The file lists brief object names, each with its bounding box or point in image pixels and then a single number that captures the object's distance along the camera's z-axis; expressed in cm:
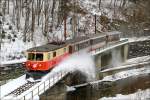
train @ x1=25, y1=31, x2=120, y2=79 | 3703
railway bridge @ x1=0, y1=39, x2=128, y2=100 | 3112
